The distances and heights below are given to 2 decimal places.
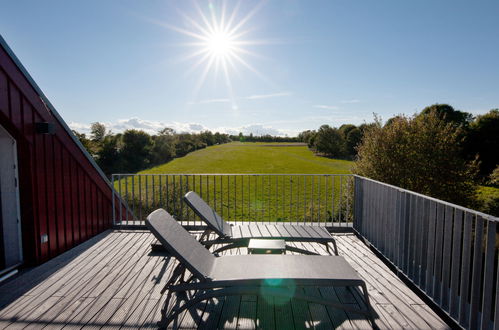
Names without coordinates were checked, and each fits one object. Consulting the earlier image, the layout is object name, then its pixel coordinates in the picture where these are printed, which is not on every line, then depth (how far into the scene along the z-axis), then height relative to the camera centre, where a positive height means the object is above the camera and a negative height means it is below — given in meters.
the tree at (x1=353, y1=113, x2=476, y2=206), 8.41 -0.47
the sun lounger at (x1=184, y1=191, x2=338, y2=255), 3.52 -1.15
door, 3.70 -0.82
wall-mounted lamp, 3.95 +0.23
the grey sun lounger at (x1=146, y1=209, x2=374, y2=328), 2.20 -1.06
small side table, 3.24 -1.17
